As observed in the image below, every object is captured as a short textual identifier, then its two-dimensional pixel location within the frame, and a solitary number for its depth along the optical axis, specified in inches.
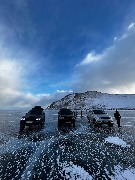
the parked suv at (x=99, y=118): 396.6
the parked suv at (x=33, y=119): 373.9
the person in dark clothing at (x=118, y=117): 428.9
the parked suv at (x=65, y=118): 416.4
